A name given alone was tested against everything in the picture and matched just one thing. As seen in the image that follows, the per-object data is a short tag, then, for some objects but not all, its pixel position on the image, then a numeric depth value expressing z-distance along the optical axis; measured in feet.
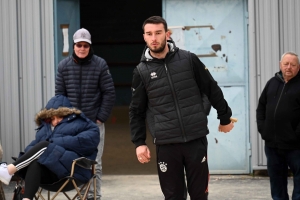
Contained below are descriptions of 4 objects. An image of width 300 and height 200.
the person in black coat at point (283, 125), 38.46
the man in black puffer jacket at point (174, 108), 28.36
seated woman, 34.72
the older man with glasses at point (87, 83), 40.45
